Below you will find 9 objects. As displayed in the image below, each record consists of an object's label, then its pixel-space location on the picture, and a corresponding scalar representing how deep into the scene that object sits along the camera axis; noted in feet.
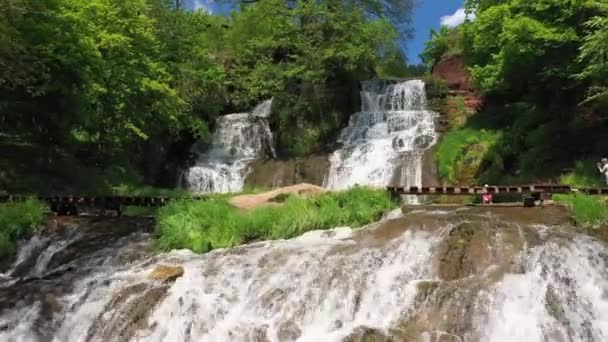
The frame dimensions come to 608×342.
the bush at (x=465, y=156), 76.18
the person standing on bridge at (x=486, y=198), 60.32
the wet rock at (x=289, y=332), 31.53
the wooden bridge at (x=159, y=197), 52.75
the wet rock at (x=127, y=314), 33.63
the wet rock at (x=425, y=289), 32.24
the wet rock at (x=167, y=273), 37.86
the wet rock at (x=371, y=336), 29.55
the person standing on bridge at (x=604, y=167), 57.11
